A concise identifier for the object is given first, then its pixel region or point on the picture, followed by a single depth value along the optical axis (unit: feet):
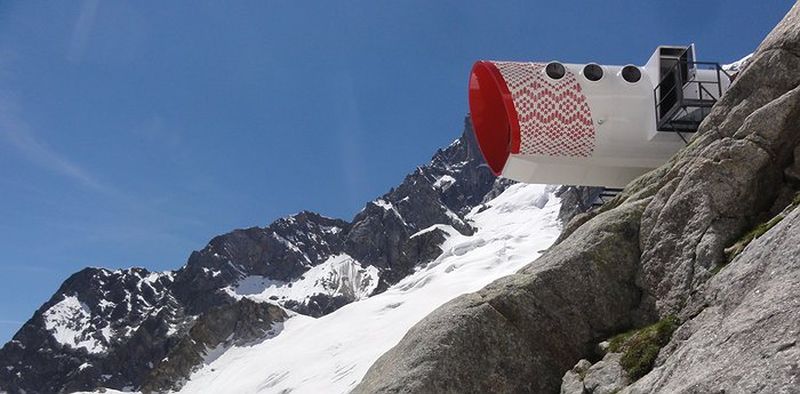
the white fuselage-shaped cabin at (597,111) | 66.95
